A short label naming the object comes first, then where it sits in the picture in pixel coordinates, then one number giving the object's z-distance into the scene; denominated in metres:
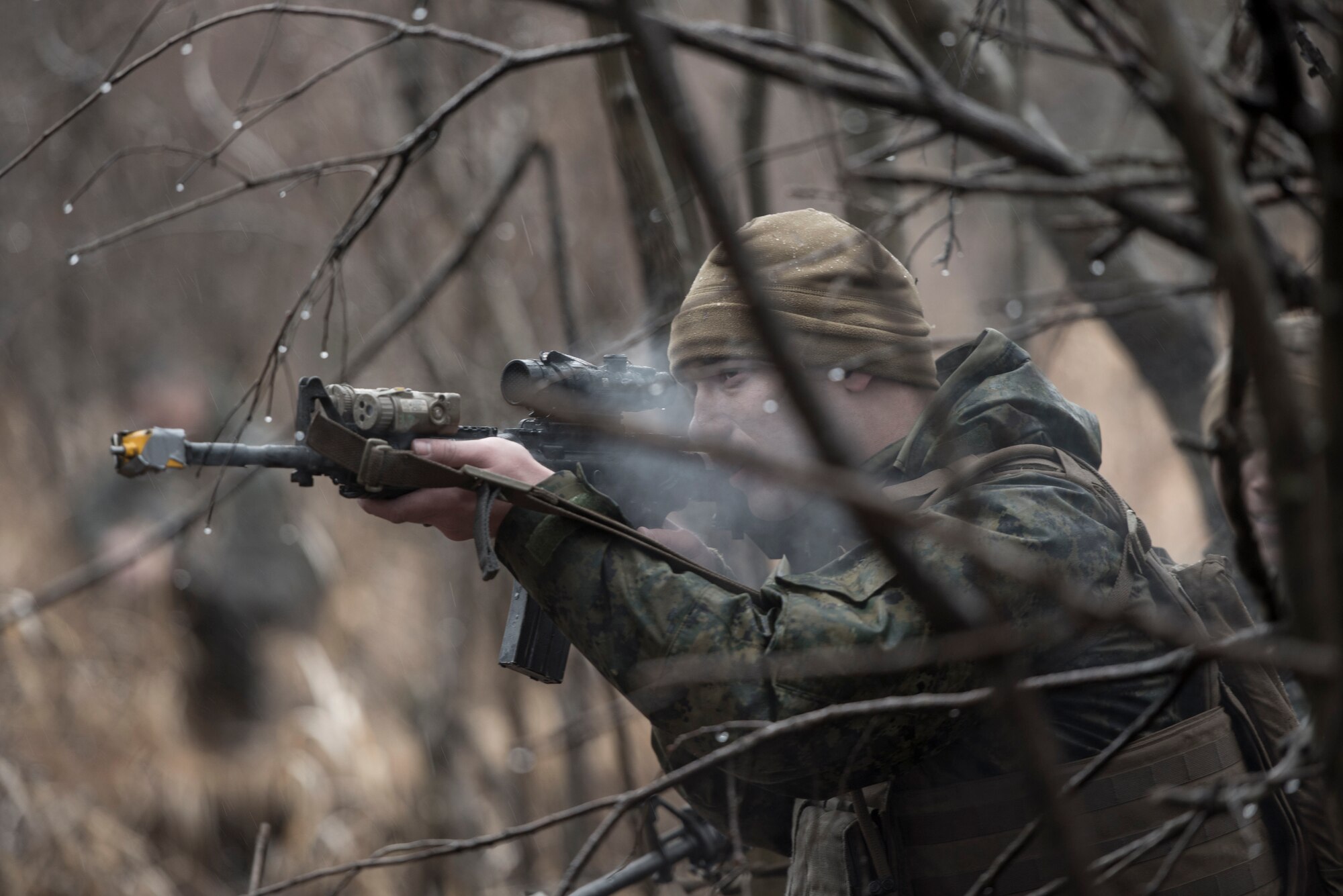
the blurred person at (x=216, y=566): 13.69
